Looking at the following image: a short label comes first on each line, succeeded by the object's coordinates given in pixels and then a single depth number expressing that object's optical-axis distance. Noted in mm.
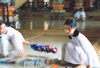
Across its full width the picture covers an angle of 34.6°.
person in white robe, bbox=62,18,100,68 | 1839
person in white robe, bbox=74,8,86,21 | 8483
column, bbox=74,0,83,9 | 10861
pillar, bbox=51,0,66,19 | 9312
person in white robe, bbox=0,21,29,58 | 2256
